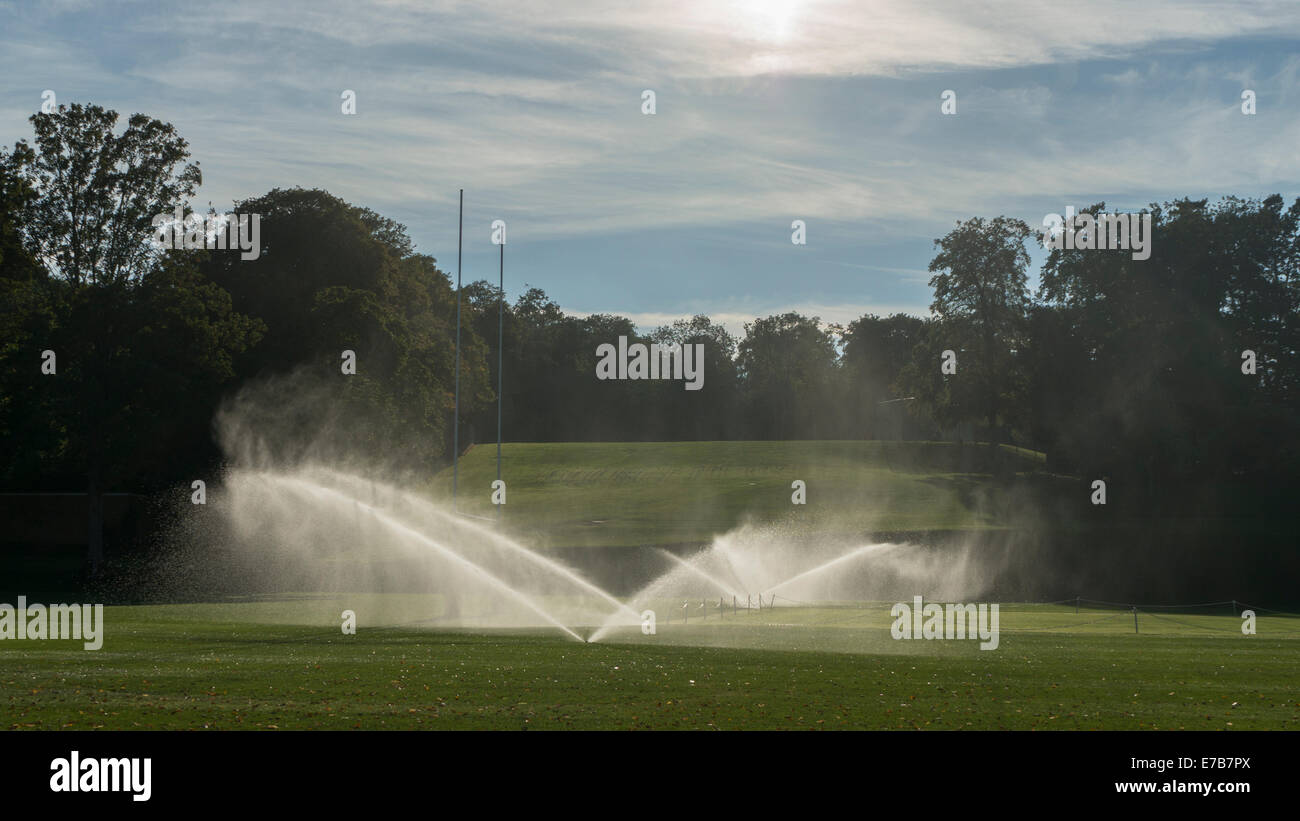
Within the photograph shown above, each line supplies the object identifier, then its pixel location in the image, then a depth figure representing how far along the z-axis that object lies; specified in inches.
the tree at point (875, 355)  5984.3
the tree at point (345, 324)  2164.1
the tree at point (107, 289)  1872.5
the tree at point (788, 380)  5772.6
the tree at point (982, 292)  3339.1
